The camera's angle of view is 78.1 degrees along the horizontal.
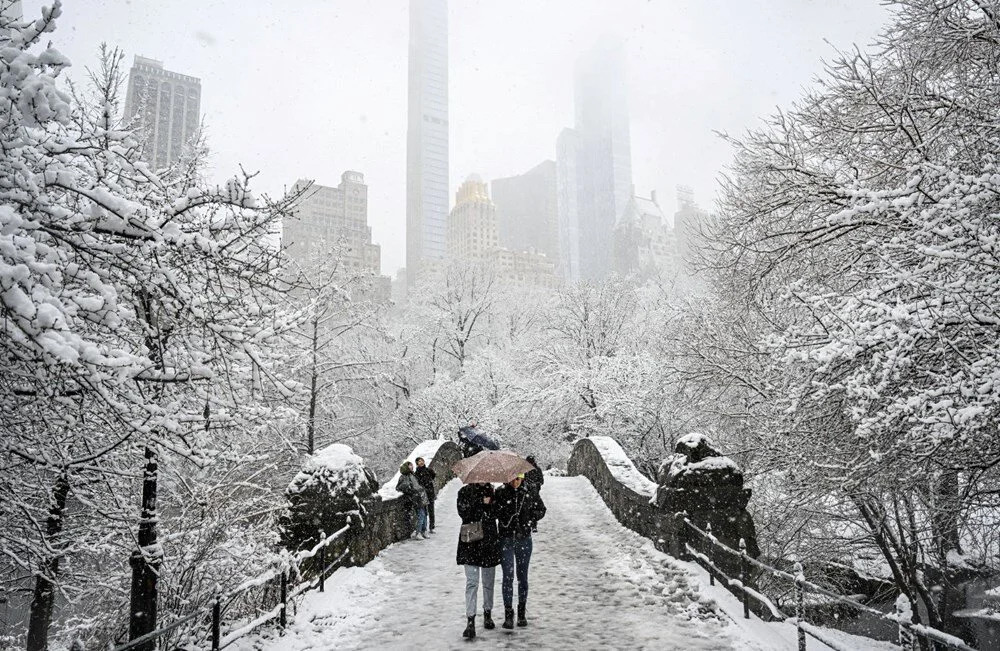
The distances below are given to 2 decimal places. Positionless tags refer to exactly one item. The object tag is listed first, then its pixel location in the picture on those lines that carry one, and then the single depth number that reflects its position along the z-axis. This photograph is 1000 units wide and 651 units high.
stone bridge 6.09
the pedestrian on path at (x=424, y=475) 11.81
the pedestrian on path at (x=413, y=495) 11.43
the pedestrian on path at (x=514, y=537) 6.37
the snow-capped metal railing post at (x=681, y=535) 8.64
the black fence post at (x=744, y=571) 7.55
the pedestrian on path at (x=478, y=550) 6.07
